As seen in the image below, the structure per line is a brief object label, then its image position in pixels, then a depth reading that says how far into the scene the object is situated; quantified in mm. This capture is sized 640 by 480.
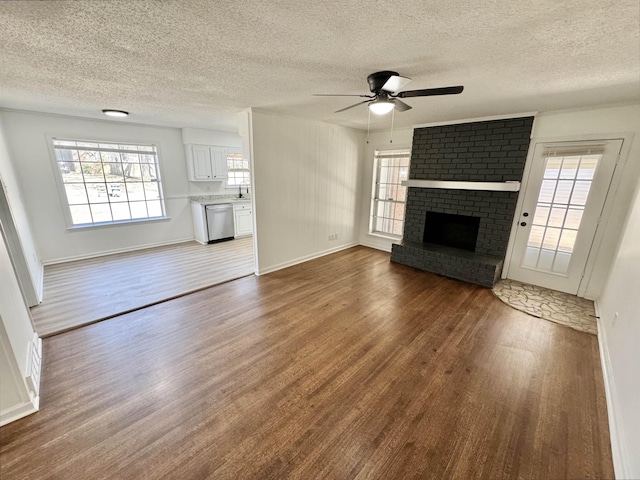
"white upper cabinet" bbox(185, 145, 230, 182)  5438
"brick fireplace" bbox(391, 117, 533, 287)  3648
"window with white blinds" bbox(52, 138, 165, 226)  4383
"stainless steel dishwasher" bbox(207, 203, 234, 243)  5527
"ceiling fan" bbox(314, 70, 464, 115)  1983
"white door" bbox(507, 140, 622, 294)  3131
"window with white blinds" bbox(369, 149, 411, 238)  4980
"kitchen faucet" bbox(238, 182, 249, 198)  6498
